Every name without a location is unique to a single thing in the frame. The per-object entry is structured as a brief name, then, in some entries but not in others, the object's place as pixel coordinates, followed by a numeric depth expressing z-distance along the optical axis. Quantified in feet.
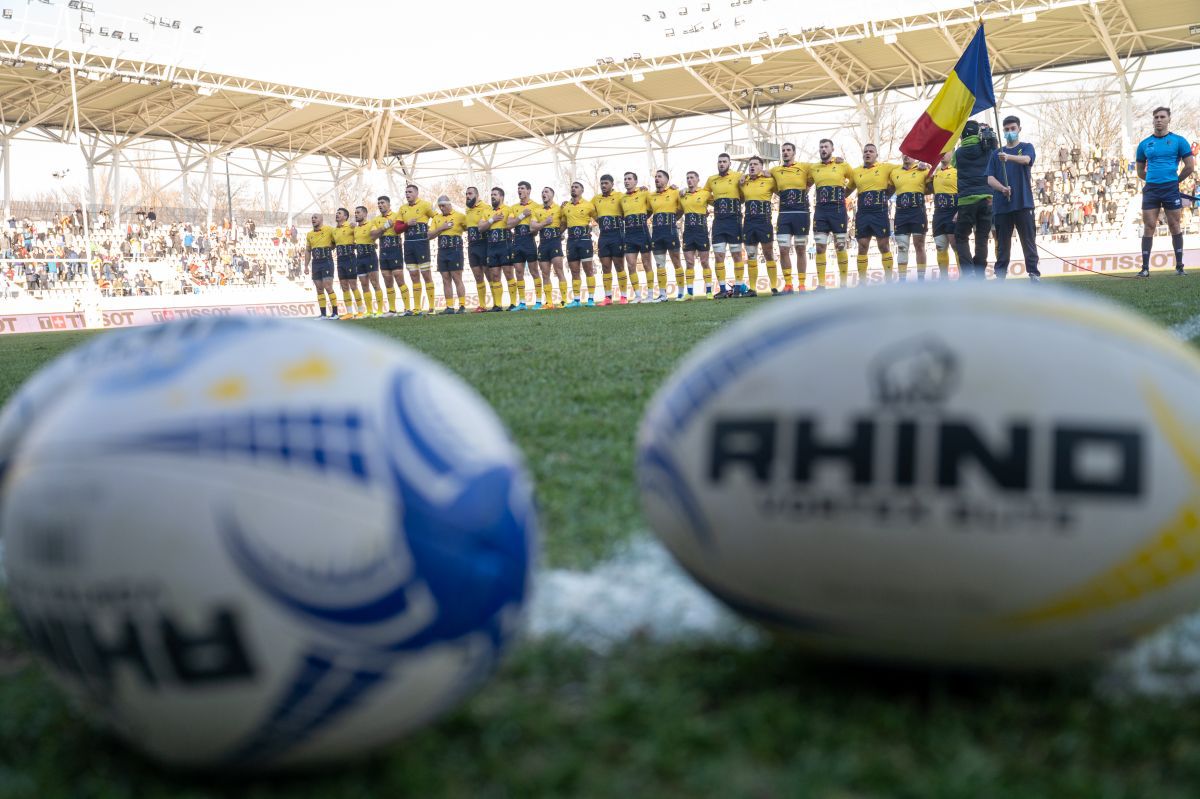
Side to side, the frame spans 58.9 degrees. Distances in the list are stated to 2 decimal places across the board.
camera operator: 35.22
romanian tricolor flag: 35.50
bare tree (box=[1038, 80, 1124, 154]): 124.94
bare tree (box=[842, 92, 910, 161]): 101.15
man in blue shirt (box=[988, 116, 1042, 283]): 38.11
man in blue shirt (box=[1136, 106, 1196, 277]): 41.22
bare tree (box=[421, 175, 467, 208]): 152.50
